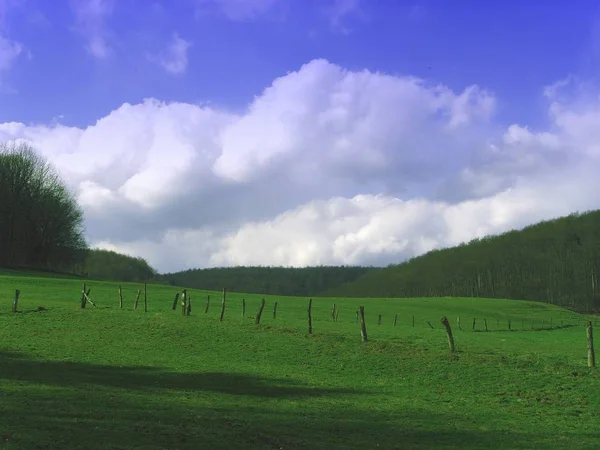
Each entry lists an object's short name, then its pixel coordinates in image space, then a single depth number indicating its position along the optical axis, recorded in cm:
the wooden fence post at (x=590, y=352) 2732
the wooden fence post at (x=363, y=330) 3336
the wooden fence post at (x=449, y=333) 3053
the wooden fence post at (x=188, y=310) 4346
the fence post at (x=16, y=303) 4057
